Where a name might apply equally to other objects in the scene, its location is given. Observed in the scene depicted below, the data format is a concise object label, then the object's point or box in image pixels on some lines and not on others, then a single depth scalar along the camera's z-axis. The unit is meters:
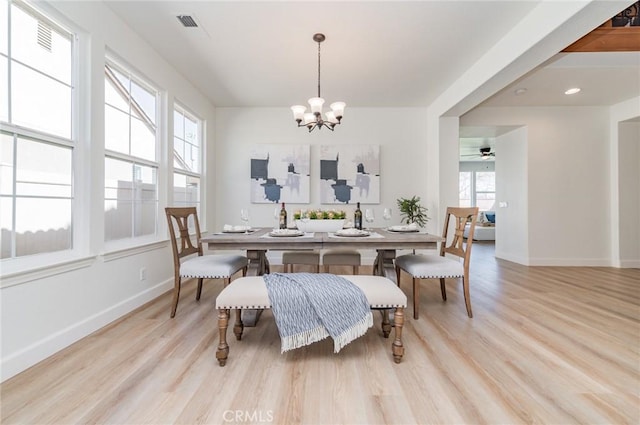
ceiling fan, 7.78
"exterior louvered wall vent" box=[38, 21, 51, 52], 1.85
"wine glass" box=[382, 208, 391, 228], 2.76
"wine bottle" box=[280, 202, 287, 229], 2.77
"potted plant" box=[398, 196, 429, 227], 4.27
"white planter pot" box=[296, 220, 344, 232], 2.65
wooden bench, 1.62
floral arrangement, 2.85
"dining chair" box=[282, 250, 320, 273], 3.04
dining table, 2.13
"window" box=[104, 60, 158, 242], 2.45
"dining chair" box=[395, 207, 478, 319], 2.35
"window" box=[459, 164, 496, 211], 9.99
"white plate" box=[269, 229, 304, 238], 2.33
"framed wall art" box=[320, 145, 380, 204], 4.53
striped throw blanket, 1.62
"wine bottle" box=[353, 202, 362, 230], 2.78
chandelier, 2.63
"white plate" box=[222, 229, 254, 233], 2.61
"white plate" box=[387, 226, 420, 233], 2.69
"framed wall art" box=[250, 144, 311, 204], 4.52
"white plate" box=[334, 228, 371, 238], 2.31
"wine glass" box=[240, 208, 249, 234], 2.68
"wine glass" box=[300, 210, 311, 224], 2.72
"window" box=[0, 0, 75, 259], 1.64
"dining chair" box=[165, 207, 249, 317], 2.34
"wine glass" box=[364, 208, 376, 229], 2.69
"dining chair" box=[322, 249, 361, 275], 2.99
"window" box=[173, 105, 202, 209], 3.55
